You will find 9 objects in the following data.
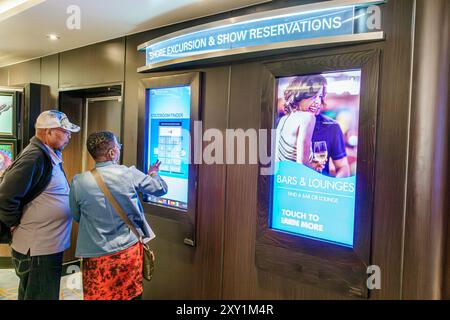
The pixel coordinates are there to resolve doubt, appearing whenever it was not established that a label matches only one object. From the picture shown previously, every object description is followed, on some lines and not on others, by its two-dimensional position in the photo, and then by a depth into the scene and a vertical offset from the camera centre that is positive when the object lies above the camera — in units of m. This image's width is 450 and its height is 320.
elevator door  3.62 +0.25
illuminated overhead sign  1.83 +0.66
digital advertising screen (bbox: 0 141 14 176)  3.94 -0.16
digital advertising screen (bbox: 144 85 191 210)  2.66 +0.04
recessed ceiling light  3.27 +0.94
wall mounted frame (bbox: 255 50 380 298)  1.81 -0.38
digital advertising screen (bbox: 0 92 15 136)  4.08 +0.31
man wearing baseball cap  2.07 -0.42
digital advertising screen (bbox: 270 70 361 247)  1.89 -0.04
